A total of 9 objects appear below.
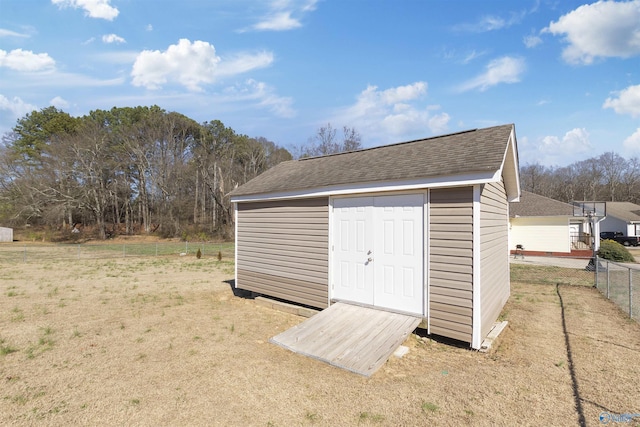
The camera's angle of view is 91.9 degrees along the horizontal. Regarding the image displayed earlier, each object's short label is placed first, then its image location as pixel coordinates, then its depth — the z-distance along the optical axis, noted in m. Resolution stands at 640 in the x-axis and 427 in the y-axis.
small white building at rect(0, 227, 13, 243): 26.62
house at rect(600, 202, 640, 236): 29.67
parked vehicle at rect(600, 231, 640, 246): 26.61
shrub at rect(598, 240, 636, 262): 15.34
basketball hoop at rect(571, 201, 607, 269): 15.89
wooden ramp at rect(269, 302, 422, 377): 4.15
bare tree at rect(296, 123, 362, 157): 33.12
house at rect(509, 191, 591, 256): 18.47
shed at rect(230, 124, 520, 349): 4.74
